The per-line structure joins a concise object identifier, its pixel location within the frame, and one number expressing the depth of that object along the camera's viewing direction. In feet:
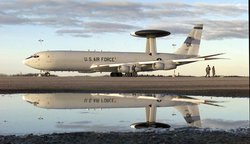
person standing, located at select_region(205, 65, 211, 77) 195.72
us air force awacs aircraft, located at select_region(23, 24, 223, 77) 202.08
